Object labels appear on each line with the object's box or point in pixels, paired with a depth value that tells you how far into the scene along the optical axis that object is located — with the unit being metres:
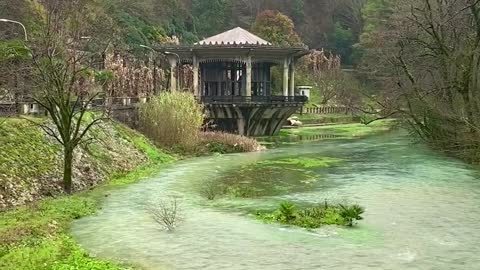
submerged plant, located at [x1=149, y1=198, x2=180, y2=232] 15.98
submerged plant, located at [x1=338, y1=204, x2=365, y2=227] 16.42
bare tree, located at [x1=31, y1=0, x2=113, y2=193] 19.75
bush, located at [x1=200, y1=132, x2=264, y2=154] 38.16
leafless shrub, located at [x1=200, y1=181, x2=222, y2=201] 21.27
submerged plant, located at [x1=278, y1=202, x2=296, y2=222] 16.97
